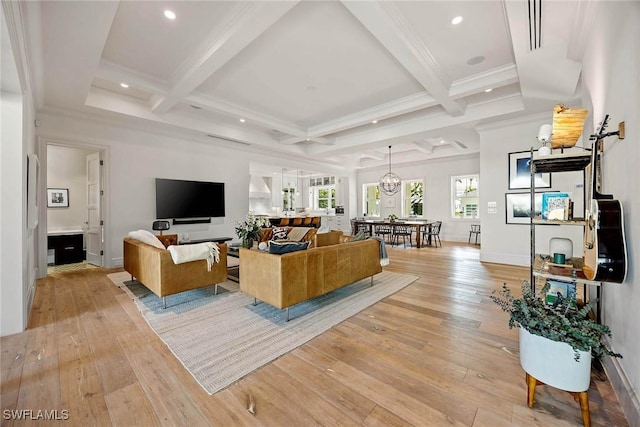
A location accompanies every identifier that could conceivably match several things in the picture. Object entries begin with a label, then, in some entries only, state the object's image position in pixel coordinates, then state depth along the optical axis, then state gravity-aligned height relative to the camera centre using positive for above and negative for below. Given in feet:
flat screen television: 19.53 +1.00
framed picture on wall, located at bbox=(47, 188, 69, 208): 19.84 +1.08
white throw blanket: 10.43 -1.73
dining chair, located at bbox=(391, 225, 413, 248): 27.50 -2.39
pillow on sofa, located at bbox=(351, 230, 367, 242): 13.88 -1.37
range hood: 34.58 +3.07
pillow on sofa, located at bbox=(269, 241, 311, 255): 9.65 -1.36
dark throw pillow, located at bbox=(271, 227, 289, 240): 18.36 -1.61
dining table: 25.61 -1.31
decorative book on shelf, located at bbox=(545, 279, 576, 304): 7.90 -2.52
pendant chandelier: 26.50 +2.86
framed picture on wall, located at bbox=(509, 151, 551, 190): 17.42 +2.50
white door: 17.48 -0.03
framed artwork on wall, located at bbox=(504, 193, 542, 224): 17.71 +0.27
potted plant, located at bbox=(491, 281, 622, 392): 4.76 -2.45
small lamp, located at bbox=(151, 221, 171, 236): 18.19 -1.01
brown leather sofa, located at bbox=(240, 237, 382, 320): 9.13 -2.37
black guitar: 5.24 -0.66
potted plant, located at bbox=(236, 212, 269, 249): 14.90 -1.13
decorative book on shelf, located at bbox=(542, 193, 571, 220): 7.06 +0.13
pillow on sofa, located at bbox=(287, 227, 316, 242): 18.57 -1.66
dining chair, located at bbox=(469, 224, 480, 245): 27.95 -2.06
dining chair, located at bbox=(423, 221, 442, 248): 26.81 -2.04
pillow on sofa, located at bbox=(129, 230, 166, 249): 12.32 -1.28
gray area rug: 6.97 -3.94
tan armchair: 10.39 -2.55
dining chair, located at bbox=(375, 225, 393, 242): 29.25 -2.22
